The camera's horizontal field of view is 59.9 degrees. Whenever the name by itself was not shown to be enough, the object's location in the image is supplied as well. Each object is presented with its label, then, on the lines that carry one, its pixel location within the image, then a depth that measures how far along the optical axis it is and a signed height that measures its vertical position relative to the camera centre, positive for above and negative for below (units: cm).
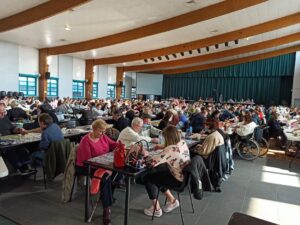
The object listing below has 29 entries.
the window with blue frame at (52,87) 1426 +14
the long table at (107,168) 241 -73
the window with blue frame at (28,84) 1254 +20
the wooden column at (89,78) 1667 +83
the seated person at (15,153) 369 -95
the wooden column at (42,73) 1305 +79
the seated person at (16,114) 616 -63
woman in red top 273 -68
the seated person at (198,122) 634 -64
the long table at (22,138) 328 -71
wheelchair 589 -108
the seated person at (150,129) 465 -64
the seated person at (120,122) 493 -56
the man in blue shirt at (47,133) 344 -59
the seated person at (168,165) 277 -75
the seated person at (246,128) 574 -67
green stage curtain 1903 +125
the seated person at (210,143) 351 -63
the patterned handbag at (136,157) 251 -63
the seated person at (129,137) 346 -58
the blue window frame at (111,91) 1977 +9
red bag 252 -62
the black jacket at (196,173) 261 -78
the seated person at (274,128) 719 -79
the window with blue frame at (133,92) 2305 +9
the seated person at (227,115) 857 -60
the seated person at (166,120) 516 -51
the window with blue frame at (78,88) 1609 +14
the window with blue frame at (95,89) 1811 +15
